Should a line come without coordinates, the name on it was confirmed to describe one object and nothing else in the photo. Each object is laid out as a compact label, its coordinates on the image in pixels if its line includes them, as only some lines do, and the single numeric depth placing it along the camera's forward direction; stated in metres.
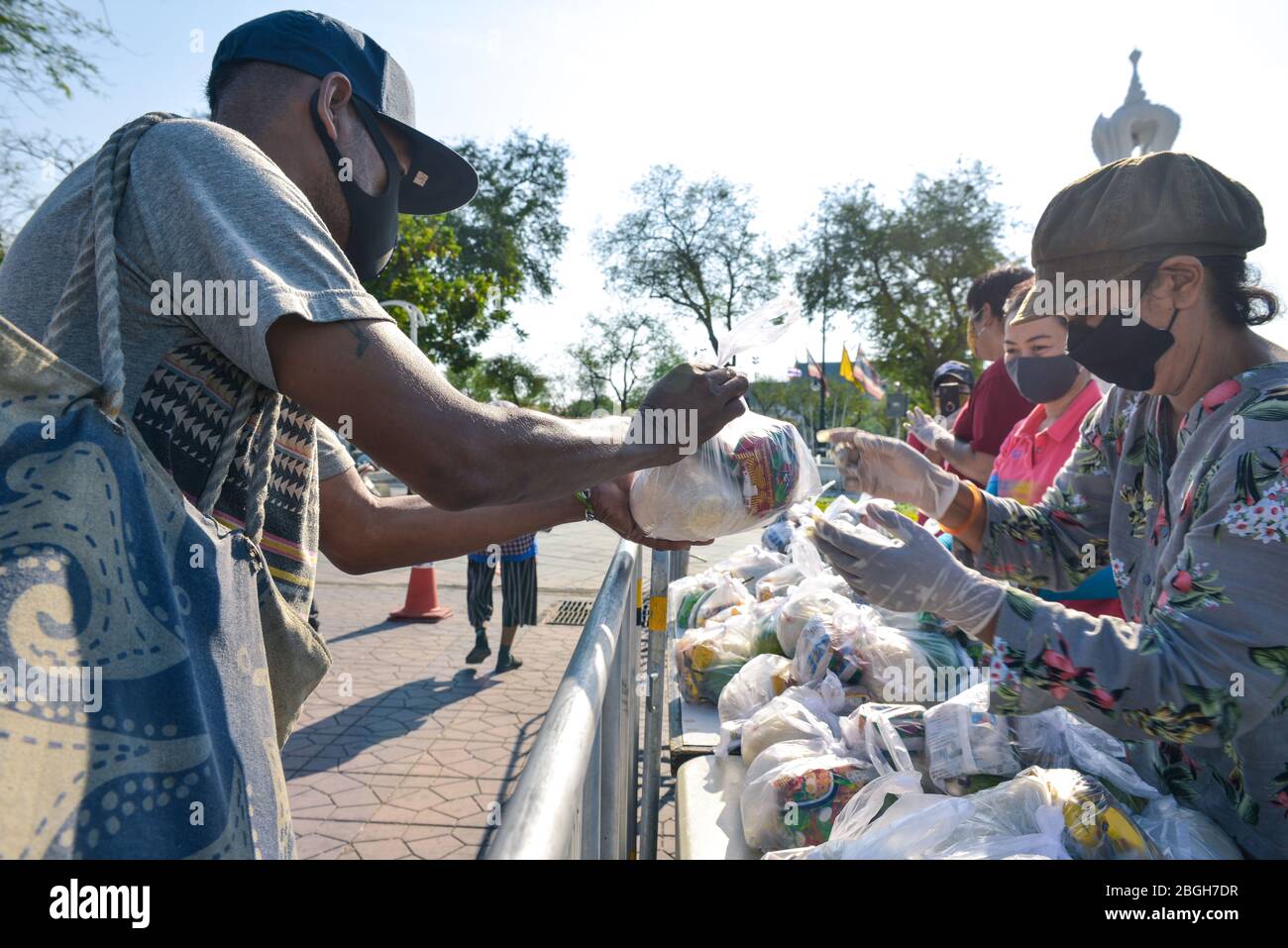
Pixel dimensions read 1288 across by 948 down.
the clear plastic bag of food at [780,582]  4.02
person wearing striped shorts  6.30
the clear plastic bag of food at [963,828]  1.57
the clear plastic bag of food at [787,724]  2.36
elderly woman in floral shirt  1.34
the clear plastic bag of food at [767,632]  3.26
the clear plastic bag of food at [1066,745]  1.91
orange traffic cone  8.03
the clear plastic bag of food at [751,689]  2.79
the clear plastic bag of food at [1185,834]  1.51
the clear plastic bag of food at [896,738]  2.08
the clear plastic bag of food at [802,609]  3.05
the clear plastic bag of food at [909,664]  2.65
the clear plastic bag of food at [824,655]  2.71
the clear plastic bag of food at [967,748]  2.00
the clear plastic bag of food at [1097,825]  1.55
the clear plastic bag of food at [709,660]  3.18
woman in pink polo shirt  3.14
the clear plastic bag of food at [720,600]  4.06
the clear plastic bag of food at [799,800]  2.00
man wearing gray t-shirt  1.05
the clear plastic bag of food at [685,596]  4.28
